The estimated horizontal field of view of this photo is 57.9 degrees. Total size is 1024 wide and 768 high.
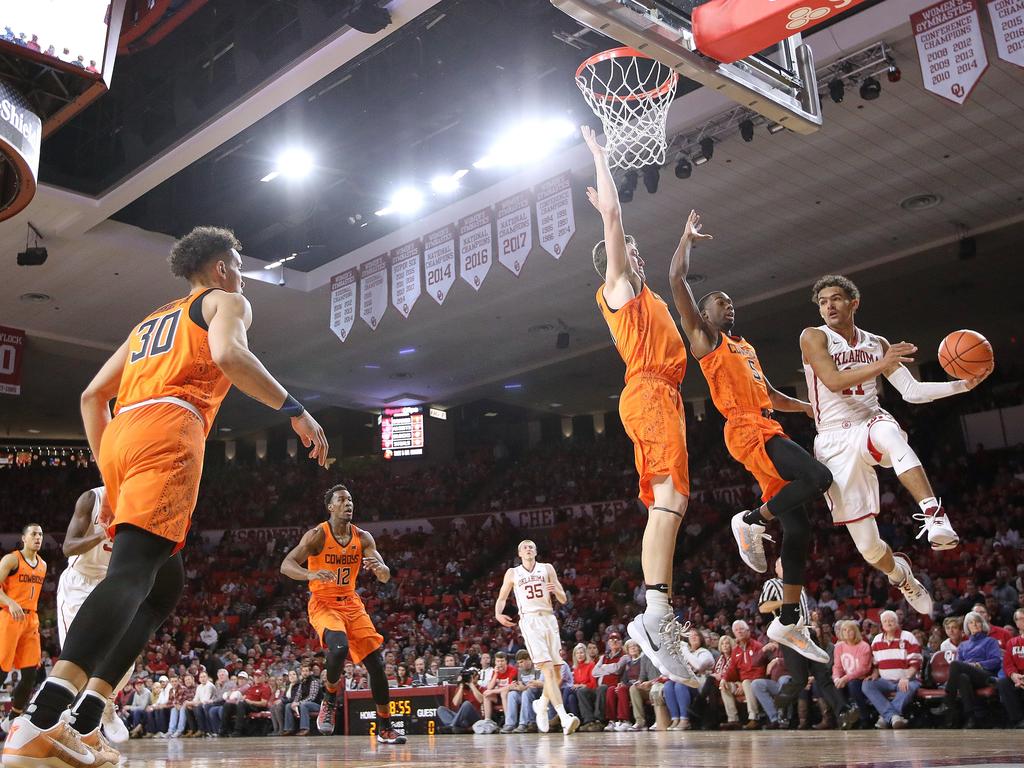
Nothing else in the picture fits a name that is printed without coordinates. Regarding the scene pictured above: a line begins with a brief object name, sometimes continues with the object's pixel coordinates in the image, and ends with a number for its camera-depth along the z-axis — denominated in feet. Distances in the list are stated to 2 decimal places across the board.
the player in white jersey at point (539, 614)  31.96
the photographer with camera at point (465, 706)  41.52
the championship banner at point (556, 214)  39.73
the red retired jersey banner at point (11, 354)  55.72
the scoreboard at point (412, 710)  42.01
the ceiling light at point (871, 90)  34.06
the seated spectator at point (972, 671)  27.35
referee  28.78
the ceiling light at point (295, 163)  42.01
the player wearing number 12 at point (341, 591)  24.43
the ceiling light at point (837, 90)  34.55
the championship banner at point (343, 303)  48.26
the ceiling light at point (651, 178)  39.74
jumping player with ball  15.87
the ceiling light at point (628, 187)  40.86
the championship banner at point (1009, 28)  28.07
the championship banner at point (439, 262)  44.43
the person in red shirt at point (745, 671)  32.32
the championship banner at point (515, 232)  40.70
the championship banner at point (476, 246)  43.01
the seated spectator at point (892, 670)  28.55
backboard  15.65
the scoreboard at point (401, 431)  85.25
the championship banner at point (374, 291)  47.60
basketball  15.79
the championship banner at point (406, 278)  46.01
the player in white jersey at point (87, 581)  22.24
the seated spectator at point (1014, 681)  26.40
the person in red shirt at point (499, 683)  40.57
